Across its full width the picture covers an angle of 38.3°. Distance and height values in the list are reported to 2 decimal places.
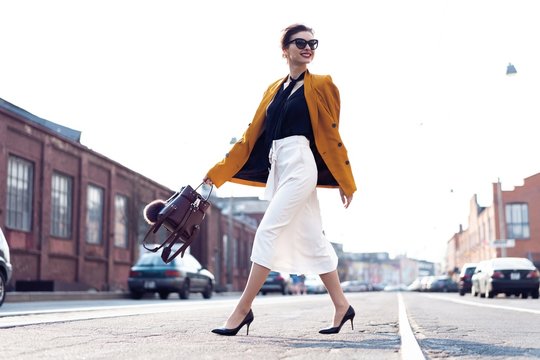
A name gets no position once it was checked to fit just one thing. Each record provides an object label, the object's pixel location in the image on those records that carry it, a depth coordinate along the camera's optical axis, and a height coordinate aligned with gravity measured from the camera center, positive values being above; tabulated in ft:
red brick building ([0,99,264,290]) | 81.15 +7.97
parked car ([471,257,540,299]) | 82.48 -0.62
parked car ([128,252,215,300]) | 73.31 -0.35
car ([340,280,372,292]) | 273.70 -4.96
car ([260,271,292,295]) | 128.26 -1.80
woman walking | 17.57 +2.45
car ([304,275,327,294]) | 193.26 -3.56
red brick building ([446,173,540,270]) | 203.51 +13.90
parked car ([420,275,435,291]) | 199.17 -2.81
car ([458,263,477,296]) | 112.47 -1.13
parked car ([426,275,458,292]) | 185.16 -3.02
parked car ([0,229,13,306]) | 41.96 +0.38
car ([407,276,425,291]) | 230.77 -4.44
